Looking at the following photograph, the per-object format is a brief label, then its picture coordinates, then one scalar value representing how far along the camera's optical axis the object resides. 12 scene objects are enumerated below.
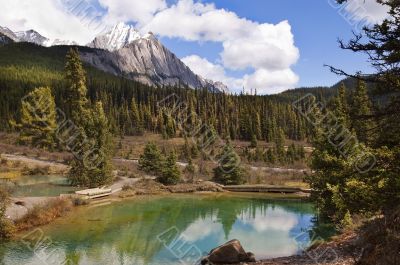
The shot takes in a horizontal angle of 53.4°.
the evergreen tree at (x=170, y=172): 51.59
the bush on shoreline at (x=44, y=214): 28.29
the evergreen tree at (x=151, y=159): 55.72
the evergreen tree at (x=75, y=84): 54.06
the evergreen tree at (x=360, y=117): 11.32
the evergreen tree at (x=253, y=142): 107.88
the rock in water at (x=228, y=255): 19.59
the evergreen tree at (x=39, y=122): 71.81
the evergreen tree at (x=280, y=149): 83.62
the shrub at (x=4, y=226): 24.88
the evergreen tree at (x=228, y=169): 54.03
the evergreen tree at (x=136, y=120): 129.62
